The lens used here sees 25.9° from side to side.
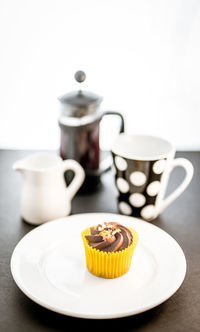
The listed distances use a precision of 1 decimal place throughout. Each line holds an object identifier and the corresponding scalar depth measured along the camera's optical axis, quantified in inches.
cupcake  32.3
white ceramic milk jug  38.5
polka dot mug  38.5
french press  42.2
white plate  28.8
